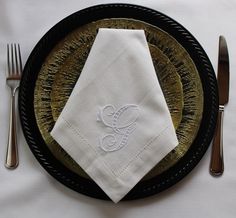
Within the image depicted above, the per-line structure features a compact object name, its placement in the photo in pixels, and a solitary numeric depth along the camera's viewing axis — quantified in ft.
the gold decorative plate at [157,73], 2.29
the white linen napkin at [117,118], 2.19
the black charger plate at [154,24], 2.26
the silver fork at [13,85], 2.36
